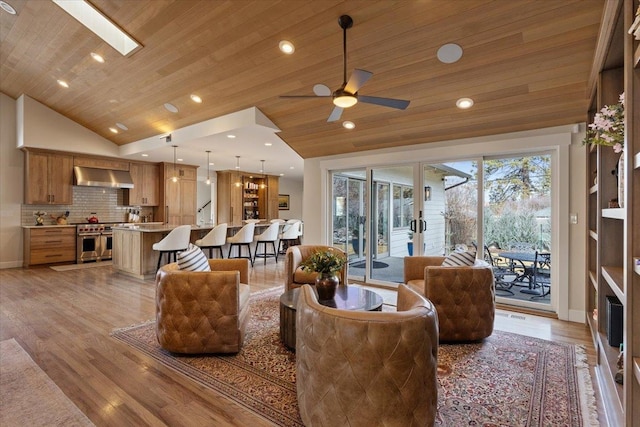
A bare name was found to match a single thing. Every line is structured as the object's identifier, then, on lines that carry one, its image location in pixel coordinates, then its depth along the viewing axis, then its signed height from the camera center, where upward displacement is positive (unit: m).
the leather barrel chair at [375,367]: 1.48 -0.72
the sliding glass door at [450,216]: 4.18 -0.02
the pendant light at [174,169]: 7.46 +1.30
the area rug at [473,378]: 1.98 -1.22
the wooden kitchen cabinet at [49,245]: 6.97 -0.66
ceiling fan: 2.71 +1.07
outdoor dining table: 4.13 -0.68
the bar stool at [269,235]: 7.36 -0.47
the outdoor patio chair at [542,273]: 4.14 -0.77
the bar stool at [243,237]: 6.89 -0.48
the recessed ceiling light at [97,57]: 4.88 +2.41
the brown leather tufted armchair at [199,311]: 2.64 -0.79
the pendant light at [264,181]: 11.37 +1.19
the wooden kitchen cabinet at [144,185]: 8.58 +0.82
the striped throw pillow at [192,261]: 2.84 -0.42
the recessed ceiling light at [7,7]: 4.31 +2.83
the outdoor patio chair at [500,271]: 4.50 -0.80
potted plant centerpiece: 2.93 -0.52
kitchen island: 5.89 -0.65
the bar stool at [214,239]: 6.25 -0.47
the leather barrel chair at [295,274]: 4.00 -0.74
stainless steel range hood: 7.58 +0.91
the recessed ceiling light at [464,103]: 3.72 +1.30
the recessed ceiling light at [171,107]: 5.54 +1.87
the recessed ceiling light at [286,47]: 3.52 +1.86
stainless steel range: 7.47 -0.65
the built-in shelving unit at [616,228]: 1.52 -0.09
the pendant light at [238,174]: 9.24 +1.34
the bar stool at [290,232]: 7.82 -0.42
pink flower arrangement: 1.83 +0.51
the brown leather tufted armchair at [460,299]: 2.98 -0.78
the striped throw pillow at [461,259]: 3.18 -0.45
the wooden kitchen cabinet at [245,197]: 10.66 +0.63
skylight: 4.23 +2.60
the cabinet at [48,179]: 7.05 +0.82
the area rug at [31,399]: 1.92 -1.21
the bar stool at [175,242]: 5.66 -0.48
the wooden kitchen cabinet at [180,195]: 9.04 +0.57
